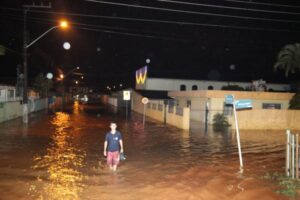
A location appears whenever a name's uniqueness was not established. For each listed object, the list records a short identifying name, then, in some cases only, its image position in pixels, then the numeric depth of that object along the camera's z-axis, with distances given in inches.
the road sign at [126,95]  1543.4
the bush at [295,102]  1268.9
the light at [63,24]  1059.1
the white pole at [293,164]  420.2
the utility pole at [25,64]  1124.5
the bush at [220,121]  1199.1
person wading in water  454.9
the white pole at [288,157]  430.9
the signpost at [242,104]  517.0
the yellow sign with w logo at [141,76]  2065.8
